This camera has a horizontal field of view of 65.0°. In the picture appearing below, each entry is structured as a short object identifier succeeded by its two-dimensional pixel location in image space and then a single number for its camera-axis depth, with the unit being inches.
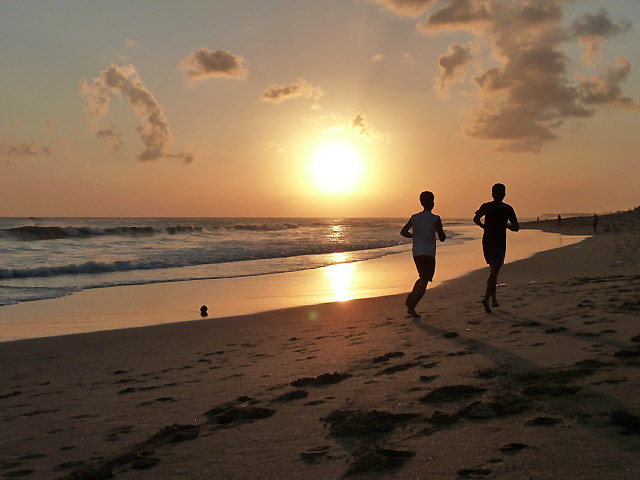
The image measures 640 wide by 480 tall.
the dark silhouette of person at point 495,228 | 325.4
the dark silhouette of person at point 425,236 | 335.9
